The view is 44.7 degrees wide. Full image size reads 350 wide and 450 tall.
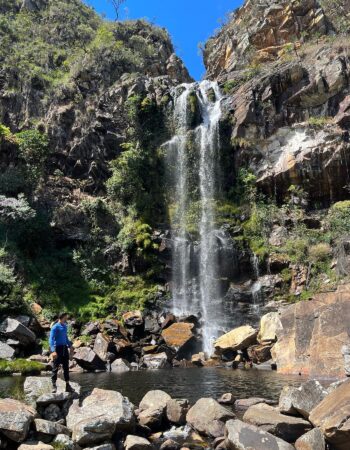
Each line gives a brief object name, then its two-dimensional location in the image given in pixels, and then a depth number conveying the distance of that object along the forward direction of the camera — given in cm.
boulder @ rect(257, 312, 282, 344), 2088
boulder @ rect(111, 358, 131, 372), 2008
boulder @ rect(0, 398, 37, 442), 776
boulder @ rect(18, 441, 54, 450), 746
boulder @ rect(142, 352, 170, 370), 2080
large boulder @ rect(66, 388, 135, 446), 803
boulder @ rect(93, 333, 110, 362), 2106
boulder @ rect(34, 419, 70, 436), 811
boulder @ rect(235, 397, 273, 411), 1104
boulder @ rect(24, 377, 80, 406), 914
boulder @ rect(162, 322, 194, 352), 2241
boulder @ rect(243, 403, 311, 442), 845
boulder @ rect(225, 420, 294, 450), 766
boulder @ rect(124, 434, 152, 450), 797
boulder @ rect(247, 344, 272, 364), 2033
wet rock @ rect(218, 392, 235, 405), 1158
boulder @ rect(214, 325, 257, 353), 2138
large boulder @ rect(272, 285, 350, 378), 1538
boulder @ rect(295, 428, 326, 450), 763
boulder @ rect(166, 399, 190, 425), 984
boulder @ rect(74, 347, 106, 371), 2006
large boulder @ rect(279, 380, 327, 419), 891
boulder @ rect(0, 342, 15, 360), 1988
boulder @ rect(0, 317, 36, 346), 2136
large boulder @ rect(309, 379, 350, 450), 731
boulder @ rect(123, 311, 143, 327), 2420
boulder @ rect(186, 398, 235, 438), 918
